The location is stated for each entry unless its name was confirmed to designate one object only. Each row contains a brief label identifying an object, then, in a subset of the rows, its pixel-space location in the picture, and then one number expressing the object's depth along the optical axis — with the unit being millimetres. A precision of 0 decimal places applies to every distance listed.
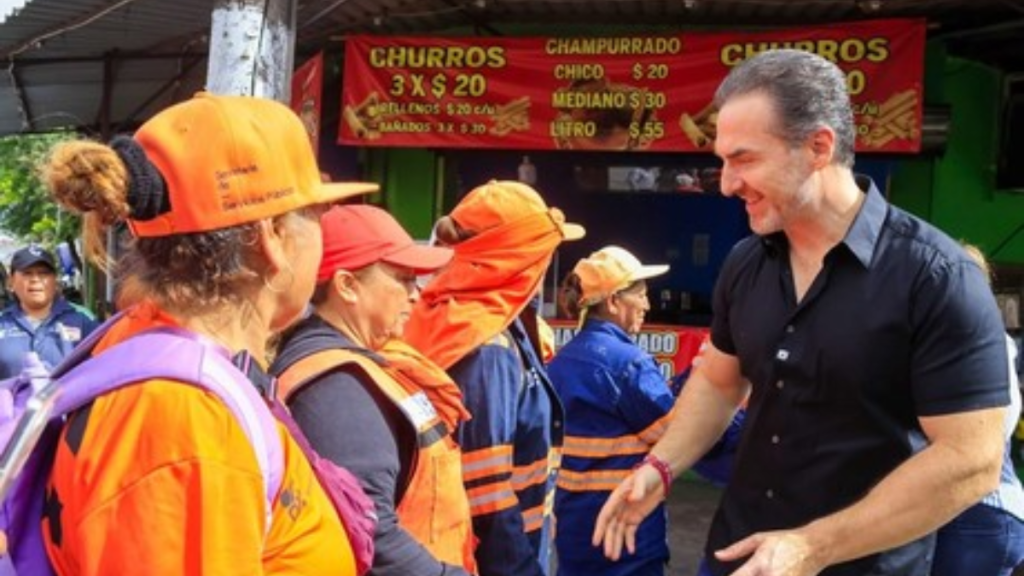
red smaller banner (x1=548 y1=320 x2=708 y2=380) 8297
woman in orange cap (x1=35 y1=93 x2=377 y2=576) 1332
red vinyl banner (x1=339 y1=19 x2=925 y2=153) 7465
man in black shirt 2080
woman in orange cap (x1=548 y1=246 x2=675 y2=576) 4047
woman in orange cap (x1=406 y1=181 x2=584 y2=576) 2949
